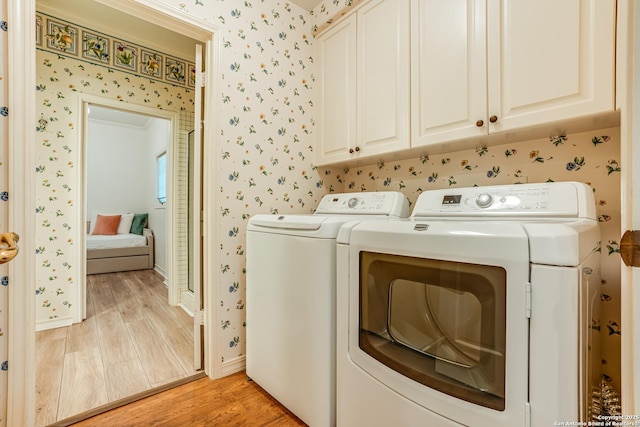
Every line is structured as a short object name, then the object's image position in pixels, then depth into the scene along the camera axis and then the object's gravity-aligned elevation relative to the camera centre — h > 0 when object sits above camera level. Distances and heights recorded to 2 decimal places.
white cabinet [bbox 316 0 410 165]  1.56 +0.79
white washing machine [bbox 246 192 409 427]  1.18 -0.43
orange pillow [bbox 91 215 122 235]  4.93 -0.22
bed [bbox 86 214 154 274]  4.15 -0.61
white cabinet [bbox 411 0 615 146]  1.00 +0.61
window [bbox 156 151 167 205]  4.62 +0.58
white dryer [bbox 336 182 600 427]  0.67 -0.29
